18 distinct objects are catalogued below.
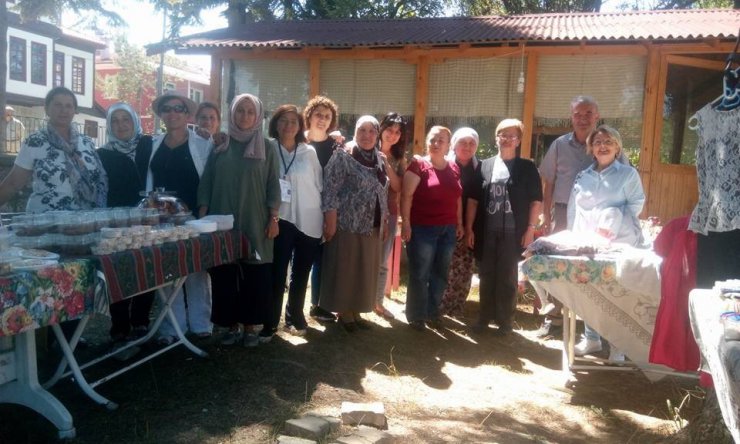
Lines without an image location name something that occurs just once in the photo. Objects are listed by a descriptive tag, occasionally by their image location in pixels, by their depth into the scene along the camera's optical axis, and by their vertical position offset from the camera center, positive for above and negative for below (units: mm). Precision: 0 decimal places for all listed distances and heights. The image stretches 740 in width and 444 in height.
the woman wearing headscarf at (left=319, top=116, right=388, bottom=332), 4371 -394
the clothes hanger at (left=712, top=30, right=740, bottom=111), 2494 +413
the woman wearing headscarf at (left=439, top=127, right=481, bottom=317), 4941 -665
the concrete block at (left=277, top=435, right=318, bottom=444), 2760 -1279
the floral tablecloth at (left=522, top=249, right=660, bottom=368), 3373 -641
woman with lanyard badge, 4262 -305
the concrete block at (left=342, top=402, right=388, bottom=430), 3078 -1280
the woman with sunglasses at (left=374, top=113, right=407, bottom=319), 4711 +136
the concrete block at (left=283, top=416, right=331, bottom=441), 2877 -1275
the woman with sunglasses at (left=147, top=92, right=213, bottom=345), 3965 +20
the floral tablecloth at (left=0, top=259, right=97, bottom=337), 2293 -590
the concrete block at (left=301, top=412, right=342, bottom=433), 2984 -1293
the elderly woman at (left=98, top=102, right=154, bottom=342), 4066 -80
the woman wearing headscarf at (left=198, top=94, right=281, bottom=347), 3939 -267
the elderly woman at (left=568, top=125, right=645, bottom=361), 3969 -101
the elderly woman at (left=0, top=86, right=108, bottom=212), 3676 -87
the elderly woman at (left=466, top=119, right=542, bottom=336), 4699 -313
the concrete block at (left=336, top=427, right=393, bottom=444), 2795 -1288
